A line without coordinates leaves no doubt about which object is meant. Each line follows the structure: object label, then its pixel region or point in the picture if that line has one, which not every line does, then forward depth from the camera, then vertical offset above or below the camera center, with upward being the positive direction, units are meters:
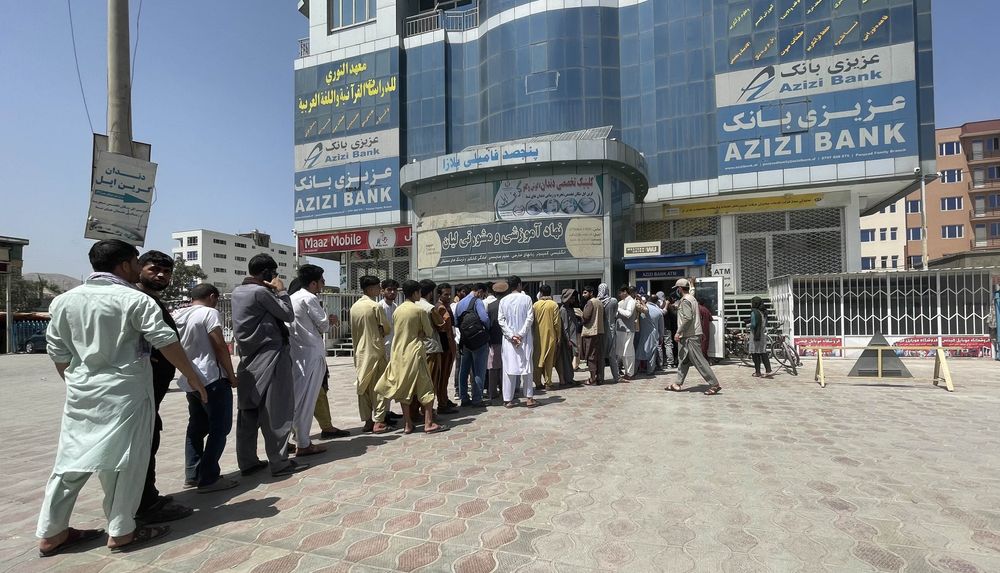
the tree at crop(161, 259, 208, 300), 39.06 +1.31
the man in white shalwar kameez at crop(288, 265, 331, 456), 4.37 -0.56
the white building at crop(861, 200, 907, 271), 50.16 +4.81
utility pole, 4.07 +1.82
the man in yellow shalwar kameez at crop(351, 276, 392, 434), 5.07 -0.64
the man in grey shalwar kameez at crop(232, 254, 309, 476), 3.76 -0.67
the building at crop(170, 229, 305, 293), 80.31 +7.61
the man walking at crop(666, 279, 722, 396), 6.75 -0.74
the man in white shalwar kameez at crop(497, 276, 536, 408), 6.11 -0.67
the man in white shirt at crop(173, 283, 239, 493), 3.54 -0.78
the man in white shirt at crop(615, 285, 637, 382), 8.09 -0.82
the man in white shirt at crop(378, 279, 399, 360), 5.52 -0.05
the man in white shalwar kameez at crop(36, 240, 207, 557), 2.48 -0.54
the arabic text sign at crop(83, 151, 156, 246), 3.72 +0.79
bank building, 15.68 +6.47
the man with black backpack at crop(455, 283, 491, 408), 6.18 -0.66
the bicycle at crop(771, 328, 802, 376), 9.04 -1.33
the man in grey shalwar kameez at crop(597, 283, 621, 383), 8.15 -0.65
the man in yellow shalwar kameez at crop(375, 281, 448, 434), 4.82 -0.76
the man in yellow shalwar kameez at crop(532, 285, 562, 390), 7.21 -0.66
